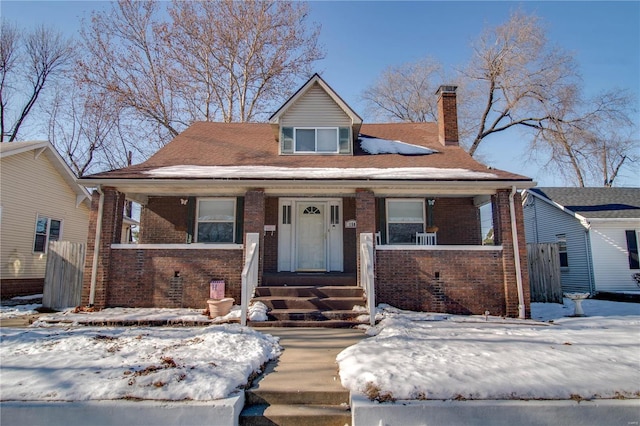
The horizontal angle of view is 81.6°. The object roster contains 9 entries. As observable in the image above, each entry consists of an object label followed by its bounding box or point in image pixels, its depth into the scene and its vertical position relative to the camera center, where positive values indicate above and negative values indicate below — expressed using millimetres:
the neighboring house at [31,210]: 12367 +1975
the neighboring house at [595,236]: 14008 +1009
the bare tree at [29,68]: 21266 +11579
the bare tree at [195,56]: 19000 +10854
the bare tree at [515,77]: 20394 +10342
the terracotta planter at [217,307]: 7855 -945
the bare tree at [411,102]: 25125 +11118
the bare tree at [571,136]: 20125 +6926
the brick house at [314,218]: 8953 +1256
